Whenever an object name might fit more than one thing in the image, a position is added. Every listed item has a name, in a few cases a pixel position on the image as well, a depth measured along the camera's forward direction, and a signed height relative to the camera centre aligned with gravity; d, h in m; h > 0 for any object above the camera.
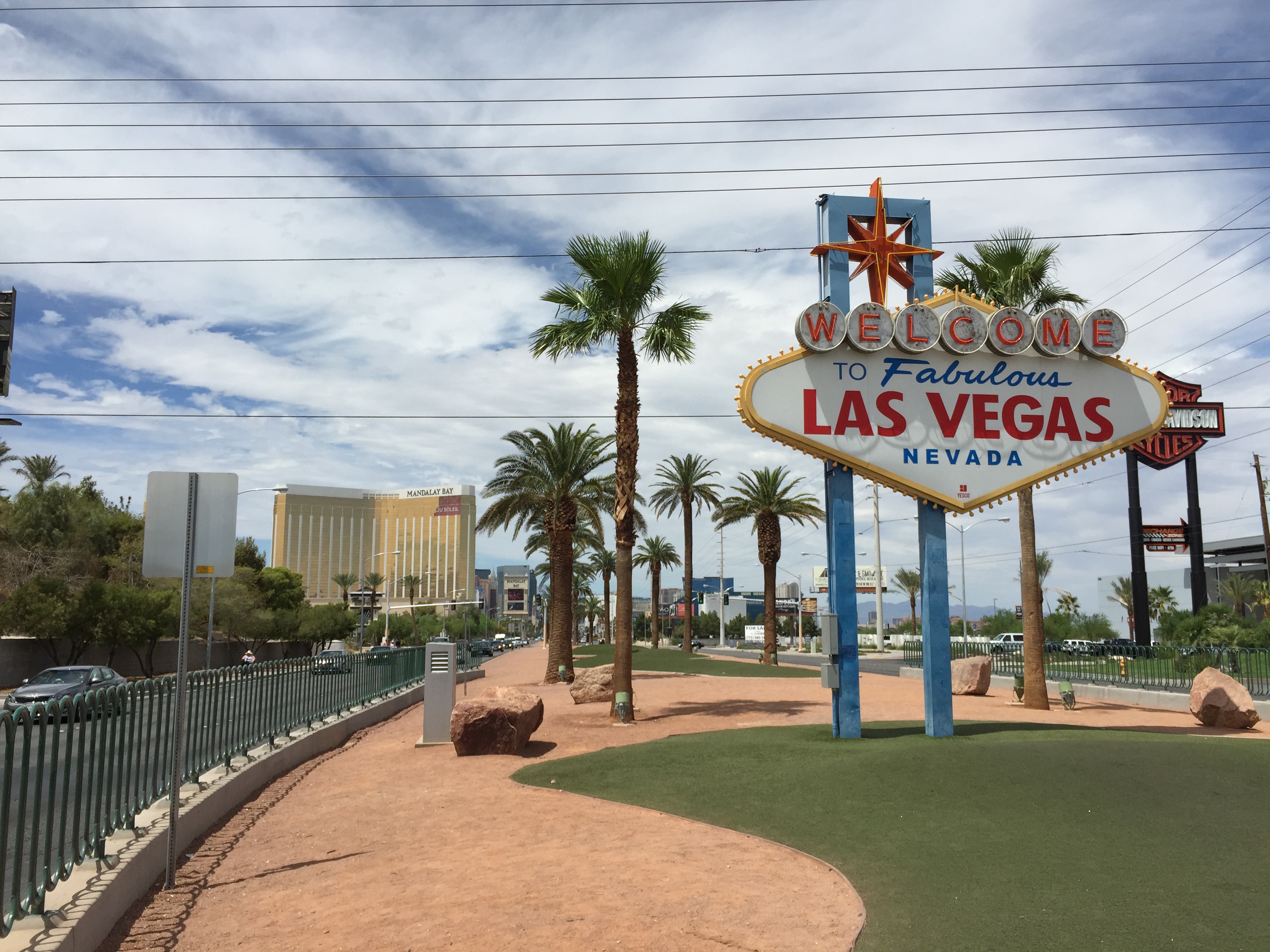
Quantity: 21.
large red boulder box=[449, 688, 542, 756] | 15.75 -2.25
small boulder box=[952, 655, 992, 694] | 29.33 -2.67
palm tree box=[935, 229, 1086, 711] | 23.92 +7.88
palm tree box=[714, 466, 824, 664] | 48.66 +4.49
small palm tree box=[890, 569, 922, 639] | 99.94 +1.13
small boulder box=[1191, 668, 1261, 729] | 19.25 -2.37
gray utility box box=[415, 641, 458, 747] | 17.31 -1.99
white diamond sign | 14.82 +3.17
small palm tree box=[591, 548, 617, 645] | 76.38 +2.59
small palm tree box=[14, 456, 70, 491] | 59.06 +8.04
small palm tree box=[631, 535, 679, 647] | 80.12 +3.23
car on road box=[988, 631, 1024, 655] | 39.59 -2.69
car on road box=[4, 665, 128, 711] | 21.88 -2.19
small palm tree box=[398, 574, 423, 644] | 103.86 +1.47
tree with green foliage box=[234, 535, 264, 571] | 73.69 +3.23
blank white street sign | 7.97 +0.62
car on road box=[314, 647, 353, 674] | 18.78 -1.44
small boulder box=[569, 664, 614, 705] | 24.97 -2.51
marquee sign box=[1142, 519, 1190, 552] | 48.62 +2.79
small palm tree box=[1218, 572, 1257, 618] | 63.47 +0.12
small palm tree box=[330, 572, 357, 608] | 98.25 +1.52
